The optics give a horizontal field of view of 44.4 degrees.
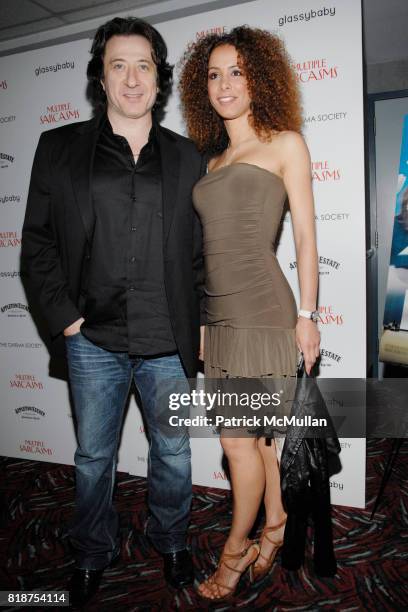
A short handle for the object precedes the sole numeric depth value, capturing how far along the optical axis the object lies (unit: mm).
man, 1880
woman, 1830
